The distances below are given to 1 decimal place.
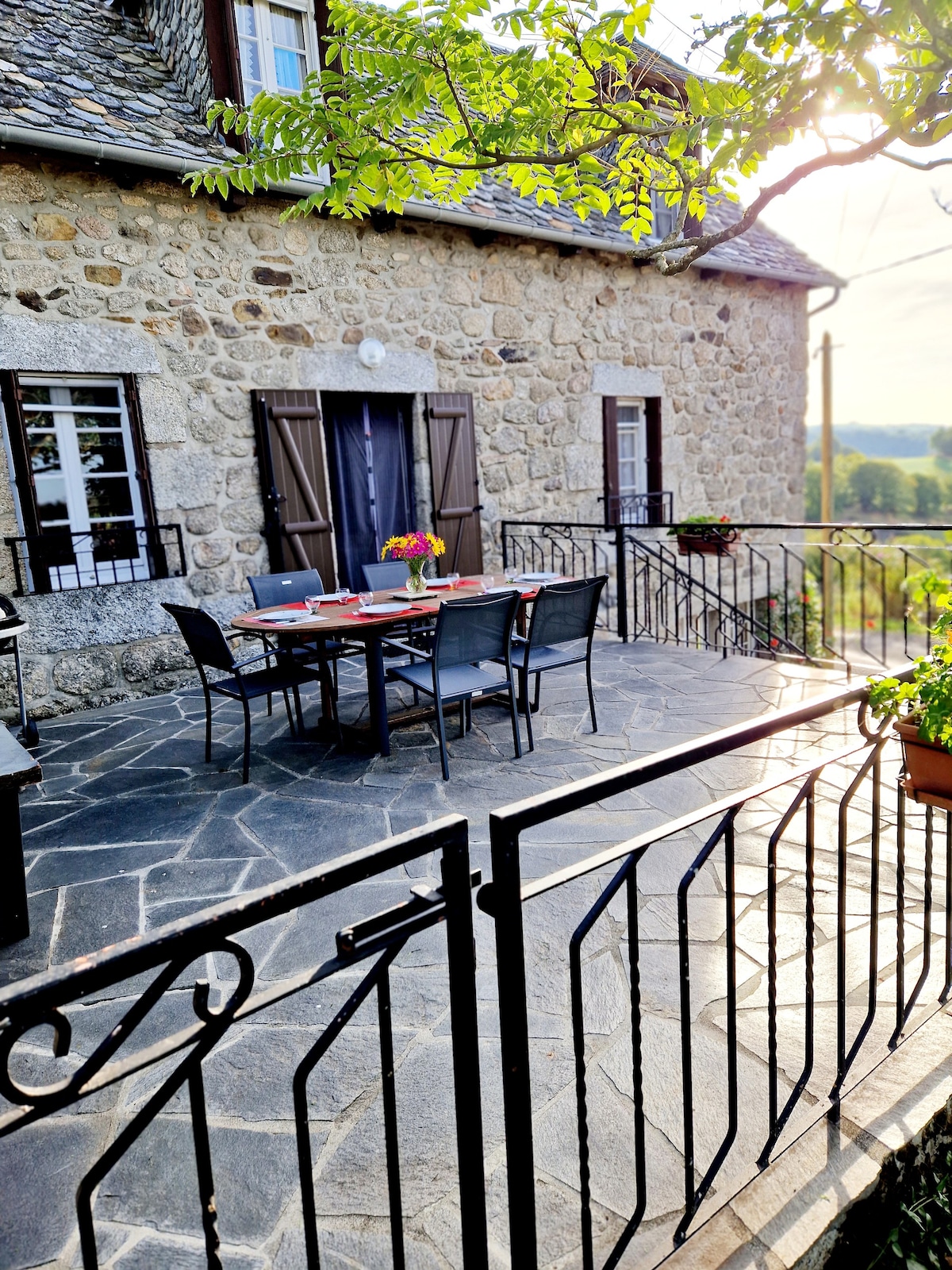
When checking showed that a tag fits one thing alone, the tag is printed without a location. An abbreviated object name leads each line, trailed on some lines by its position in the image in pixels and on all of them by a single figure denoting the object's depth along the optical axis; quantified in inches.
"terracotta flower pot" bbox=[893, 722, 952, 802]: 63.4
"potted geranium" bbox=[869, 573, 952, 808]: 60.1
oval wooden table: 144.4
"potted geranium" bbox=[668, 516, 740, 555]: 236.1
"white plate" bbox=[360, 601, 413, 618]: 152.4
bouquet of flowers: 167.9
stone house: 192.7
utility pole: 521.7
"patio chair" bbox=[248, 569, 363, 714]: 171.6
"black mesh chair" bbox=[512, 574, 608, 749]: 154.1
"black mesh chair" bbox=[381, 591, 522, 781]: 139.8
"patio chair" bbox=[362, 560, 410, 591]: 198.7
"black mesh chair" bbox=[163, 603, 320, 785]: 143.3
